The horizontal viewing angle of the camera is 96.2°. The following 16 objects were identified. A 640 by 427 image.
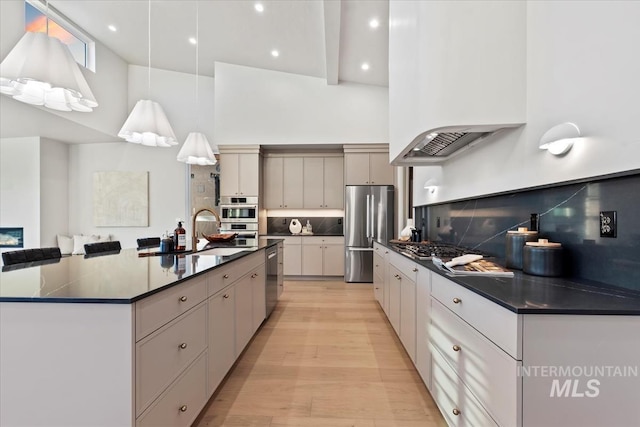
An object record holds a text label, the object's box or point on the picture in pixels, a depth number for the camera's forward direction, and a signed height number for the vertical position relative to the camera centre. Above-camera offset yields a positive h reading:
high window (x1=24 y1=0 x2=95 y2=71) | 4.11 +3.03
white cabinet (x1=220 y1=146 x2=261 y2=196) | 5.43 +0.81
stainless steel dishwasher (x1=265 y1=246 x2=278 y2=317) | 3.17 -0.74
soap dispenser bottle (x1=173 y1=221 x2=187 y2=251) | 2.43 -0.20
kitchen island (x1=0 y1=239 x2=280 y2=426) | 1.06 -0.52
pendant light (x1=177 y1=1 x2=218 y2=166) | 3.27 +0.72
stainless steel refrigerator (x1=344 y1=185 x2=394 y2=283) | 5.19 -0.16
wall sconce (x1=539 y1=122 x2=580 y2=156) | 1.37 +0.38
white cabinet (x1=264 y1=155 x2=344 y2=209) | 5.78 +0.66
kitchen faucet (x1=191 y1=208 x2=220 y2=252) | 2.54 -0.25
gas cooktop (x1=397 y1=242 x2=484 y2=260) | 2.12 -0.30
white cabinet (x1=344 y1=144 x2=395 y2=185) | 5.34 +0.92
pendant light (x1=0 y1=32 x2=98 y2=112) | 1.65 +0.83
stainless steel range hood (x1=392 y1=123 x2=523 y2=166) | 1.80 +0.57
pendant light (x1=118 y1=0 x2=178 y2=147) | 2.51 +0.79
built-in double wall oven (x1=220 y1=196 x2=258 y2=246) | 5.42 -0.01
